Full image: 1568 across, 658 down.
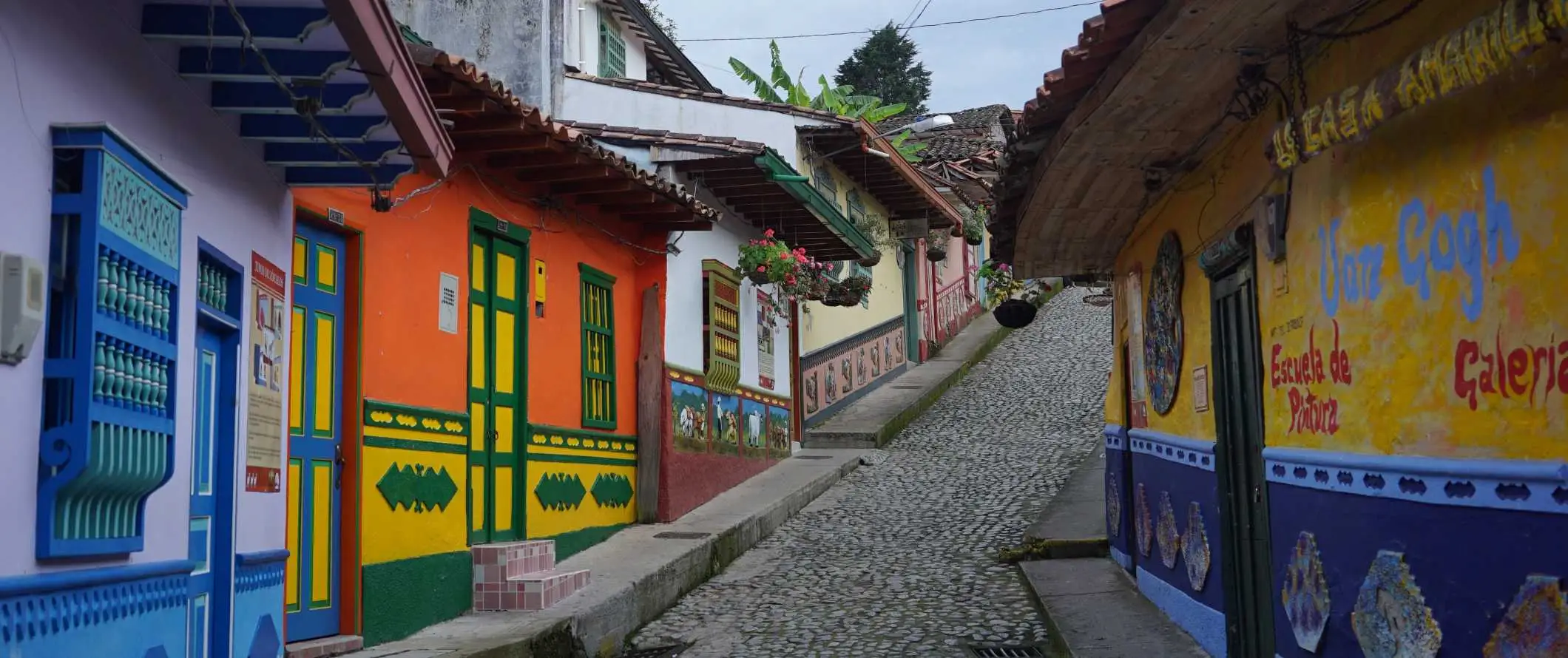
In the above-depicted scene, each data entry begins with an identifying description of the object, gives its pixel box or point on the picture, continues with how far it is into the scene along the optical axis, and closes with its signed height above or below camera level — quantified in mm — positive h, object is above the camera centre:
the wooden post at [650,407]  12680 +620
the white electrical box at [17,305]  3695 +502
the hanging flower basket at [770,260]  14797 +2335
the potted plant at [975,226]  27219 +4952
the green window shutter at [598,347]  11617 +1124
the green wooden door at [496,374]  9469 +748
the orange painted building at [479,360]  7852 +810
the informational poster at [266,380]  6207 +480
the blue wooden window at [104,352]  4082 +433
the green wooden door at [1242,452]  6844 +44
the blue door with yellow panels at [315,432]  7285 +266
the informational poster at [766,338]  16234 +1632
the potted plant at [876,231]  22094 +4034
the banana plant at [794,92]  27844 +8016
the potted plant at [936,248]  25750 +4249
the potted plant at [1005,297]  12758 +1679
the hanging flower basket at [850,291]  18531 +2473
